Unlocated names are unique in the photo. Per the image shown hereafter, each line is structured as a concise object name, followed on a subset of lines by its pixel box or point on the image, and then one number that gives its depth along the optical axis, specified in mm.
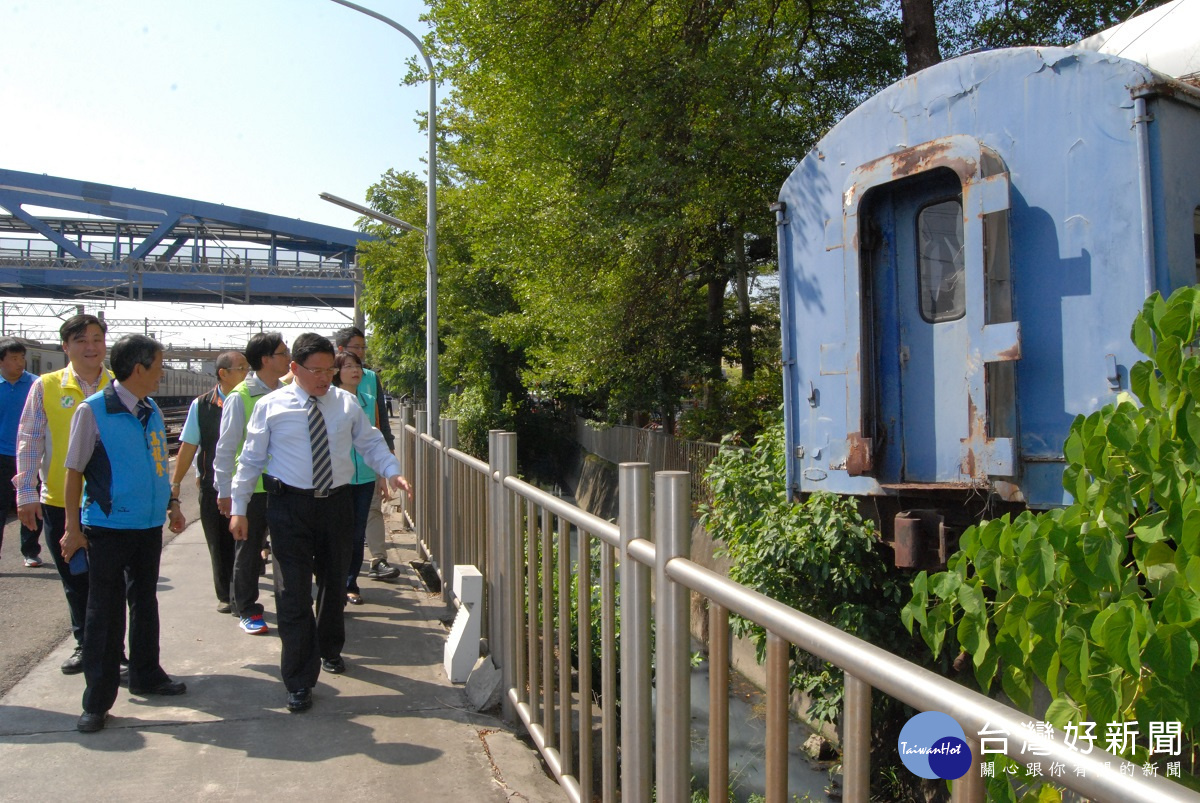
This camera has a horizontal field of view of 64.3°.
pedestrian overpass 59500
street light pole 14835
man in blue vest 4047
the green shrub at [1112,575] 1919
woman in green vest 6203
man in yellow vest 4832
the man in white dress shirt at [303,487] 4324
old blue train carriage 4785
